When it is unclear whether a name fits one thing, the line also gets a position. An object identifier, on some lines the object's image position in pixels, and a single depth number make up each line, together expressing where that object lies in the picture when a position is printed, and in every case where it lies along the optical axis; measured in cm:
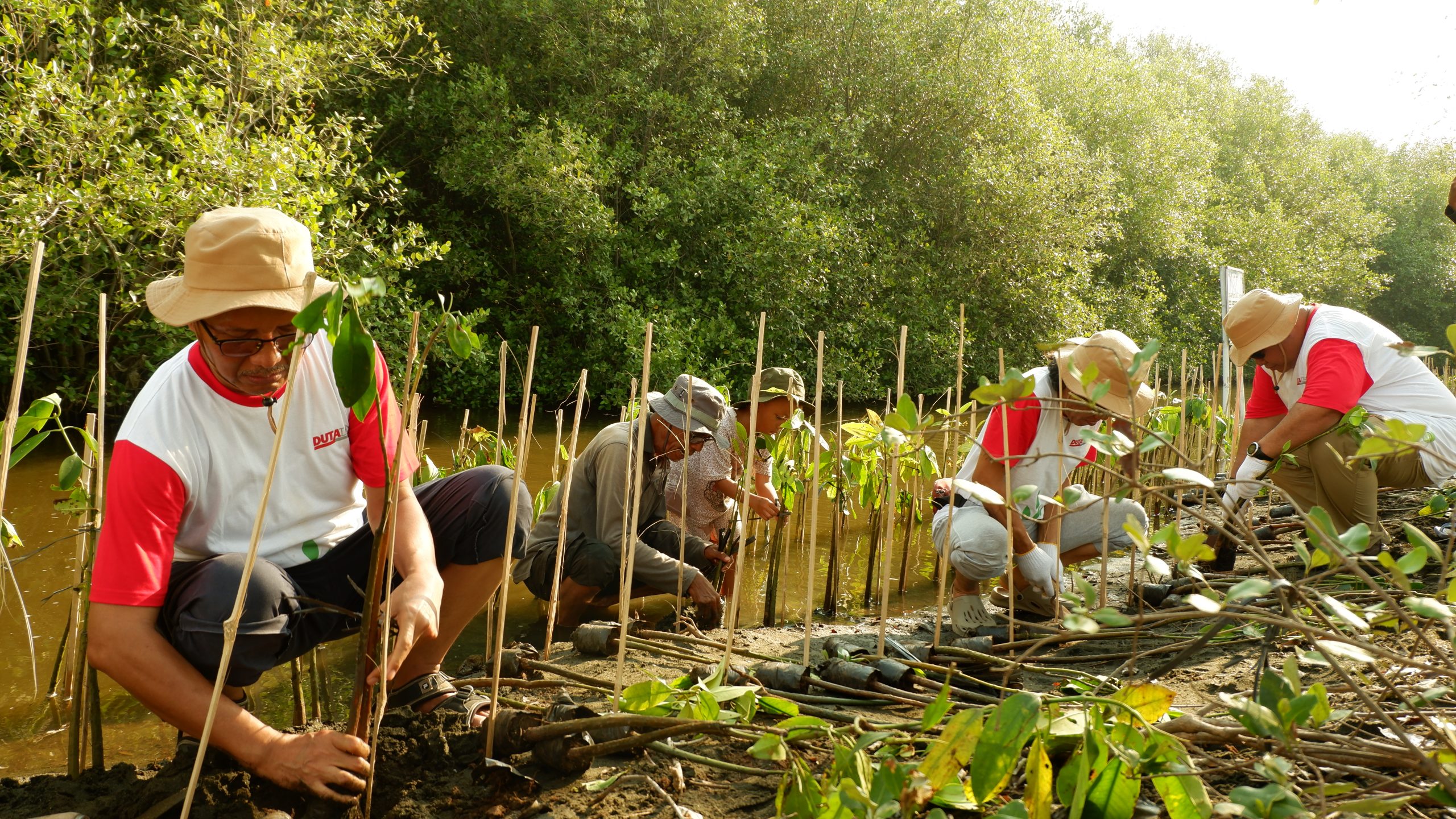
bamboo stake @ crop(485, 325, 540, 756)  190
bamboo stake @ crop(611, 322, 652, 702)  205
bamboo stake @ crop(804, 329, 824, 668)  230
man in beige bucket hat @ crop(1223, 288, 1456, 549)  355
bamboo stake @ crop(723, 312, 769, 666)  225
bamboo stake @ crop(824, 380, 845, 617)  421
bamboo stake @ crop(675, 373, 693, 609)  305
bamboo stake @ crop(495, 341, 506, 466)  245
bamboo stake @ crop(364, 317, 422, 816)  154
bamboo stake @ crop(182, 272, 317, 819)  134
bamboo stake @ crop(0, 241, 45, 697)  172
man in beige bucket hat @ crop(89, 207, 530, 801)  165
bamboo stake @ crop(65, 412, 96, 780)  193
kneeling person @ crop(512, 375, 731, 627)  350
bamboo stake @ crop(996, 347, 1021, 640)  244
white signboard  516
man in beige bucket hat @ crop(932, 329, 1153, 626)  303
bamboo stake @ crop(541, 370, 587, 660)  238
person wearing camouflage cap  375
